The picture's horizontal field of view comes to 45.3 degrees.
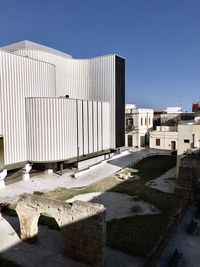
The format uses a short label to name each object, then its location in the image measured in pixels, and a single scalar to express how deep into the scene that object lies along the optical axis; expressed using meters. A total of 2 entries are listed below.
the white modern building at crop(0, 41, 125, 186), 22.64
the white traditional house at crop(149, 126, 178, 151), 43.06
